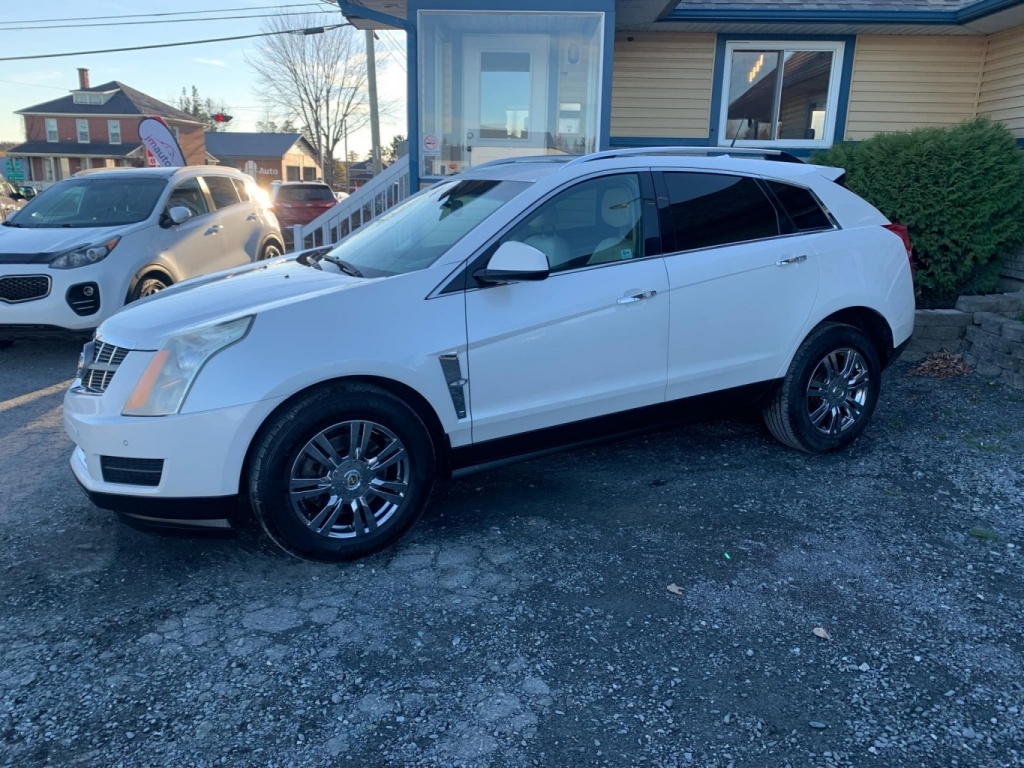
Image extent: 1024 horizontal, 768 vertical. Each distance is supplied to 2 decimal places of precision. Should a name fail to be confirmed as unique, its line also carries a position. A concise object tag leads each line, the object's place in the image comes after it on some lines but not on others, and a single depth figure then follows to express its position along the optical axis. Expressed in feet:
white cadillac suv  10.65
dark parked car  74.59
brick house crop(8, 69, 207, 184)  196.34
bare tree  145.59
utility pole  86.74
